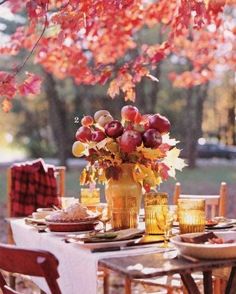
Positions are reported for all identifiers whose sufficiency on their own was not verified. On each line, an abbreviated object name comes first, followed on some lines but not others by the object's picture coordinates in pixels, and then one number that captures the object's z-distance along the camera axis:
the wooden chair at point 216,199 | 3.69
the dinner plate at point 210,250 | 2.16
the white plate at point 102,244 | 2.44
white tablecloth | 2.33
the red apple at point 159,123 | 2.85
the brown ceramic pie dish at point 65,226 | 2.84
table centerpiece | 2.83
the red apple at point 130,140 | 2.77
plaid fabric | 3.89
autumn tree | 3.64
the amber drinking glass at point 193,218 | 2.72
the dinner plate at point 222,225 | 2.88
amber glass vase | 2.87
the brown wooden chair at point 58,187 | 3.90
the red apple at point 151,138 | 2.80
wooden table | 2.07
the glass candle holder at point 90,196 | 3.53
